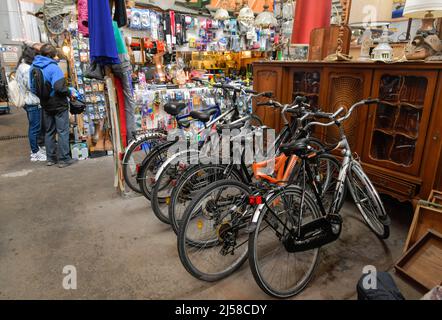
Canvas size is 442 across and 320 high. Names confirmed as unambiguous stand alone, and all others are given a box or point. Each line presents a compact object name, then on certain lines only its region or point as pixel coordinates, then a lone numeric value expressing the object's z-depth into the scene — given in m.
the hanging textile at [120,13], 3.07
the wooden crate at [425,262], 1.99
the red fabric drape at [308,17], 3.80
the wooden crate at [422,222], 2.24
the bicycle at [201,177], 2.37
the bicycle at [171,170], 2.61
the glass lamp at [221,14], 5.48
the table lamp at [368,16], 2.76
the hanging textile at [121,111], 3.39
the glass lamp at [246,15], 5.52
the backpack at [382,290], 1.64
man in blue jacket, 4.09
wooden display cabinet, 2.30
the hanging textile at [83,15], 3.53
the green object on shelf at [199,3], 6.14
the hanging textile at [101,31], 2.79
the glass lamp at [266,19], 5.39
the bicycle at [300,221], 1.88
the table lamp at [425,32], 2.21
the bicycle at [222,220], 1.98
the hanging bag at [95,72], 3.15
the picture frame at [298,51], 4.13
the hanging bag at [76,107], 4.34
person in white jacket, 4.36
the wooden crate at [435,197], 2.29
